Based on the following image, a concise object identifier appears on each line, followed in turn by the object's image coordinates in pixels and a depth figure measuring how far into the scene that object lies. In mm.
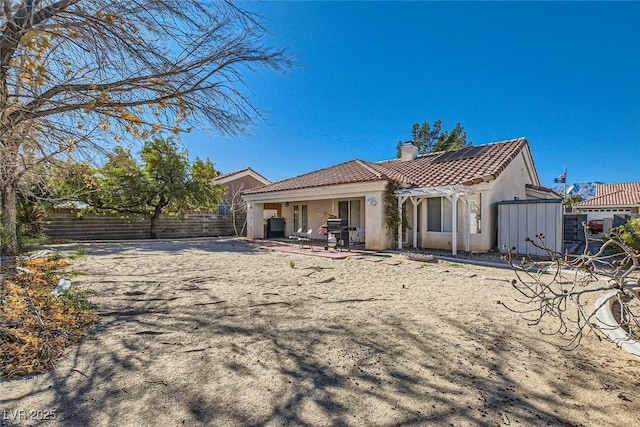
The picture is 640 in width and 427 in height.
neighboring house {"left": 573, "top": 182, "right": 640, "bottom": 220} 33031
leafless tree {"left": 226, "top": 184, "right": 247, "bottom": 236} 26484
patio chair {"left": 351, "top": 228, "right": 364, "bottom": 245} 17234
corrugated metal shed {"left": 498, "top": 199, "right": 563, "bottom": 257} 11734
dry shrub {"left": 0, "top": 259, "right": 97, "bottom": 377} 3496
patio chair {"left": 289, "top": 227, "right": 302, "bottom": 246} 18406
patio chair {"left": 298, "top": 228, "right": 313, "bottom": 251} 16056
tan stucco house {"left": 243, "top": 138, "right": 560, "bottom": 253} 13203
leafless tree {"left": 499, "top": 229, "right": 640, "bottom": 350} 2699
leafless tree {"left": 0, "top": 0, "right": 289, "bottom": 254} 4441
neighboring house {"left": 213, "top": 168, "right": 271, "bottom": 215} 29291
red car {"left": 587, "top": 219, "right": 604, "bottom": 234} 27423
